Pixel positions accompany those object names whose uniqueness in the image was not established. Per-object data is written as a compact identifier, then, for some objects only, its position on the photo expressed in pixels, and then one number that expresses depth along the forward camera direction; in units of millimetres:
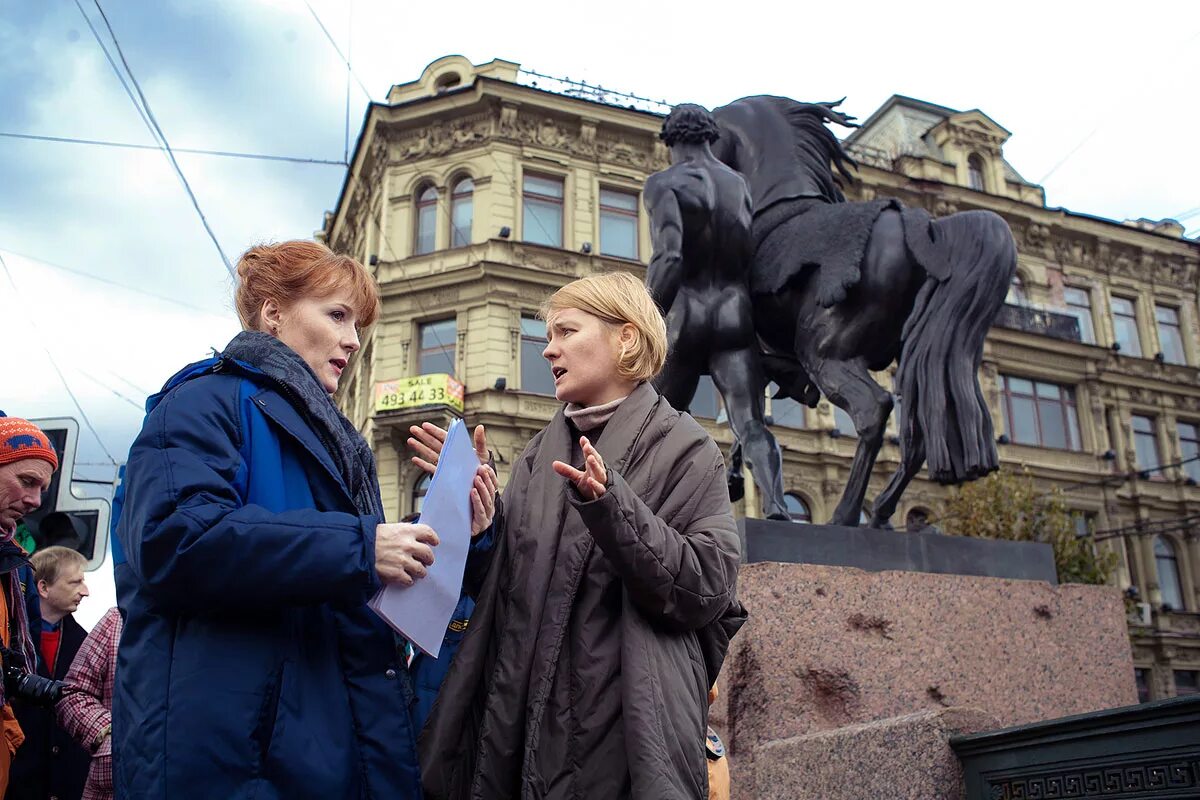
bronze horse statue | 4777
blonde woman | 1804
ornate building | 23016
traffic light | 5383
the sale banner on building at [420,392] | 21609
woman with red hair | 1610
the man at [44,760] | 3184
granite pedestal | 3934
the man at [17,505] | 2936
